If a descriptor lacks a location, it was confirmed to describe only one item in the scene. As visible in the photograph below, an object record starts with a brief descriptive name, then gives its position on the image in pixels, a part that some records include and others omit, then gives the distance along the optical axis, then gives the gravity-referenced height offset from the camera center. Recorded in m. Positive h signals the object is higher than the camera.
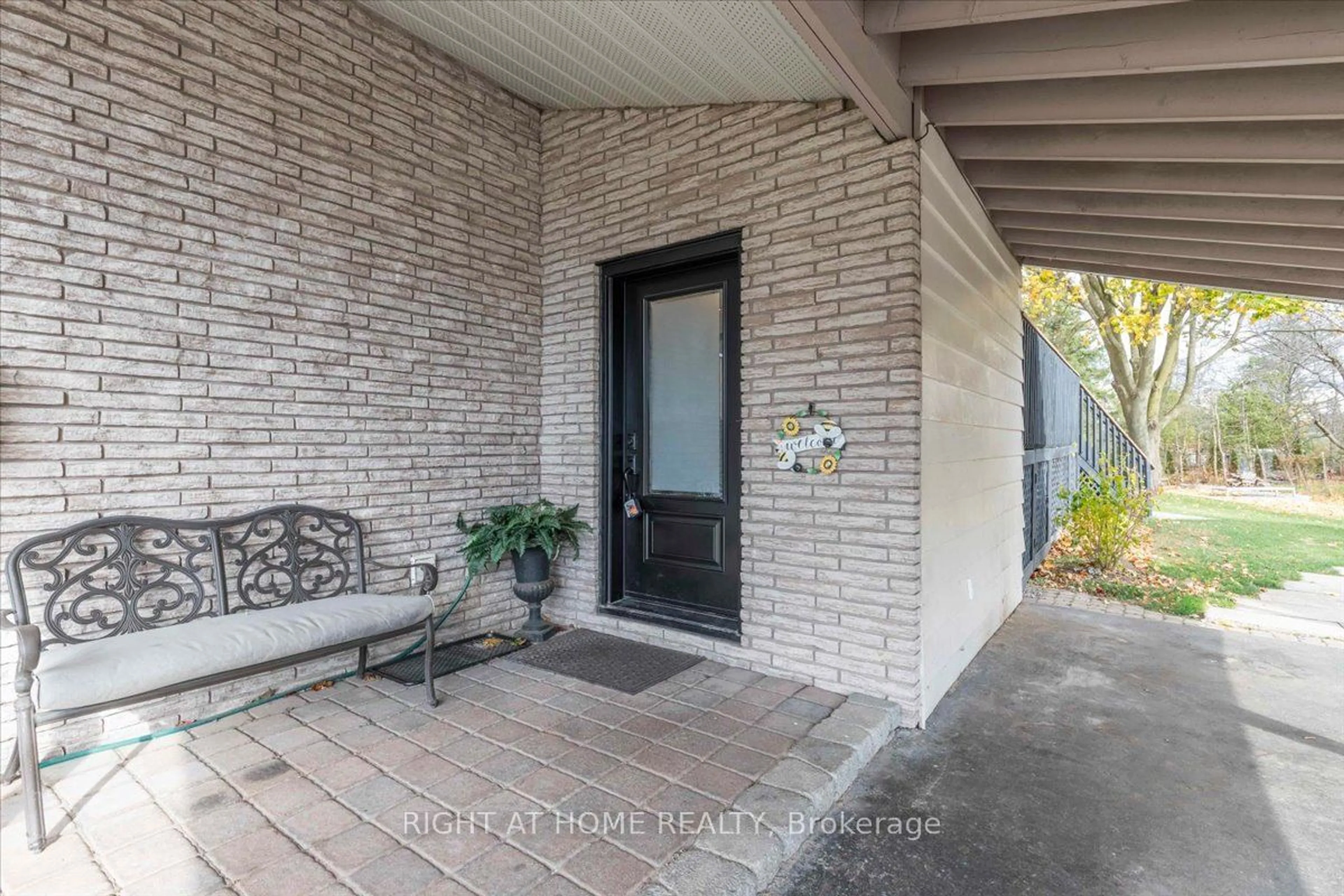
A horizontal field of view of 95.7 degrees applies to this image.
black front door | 3.40 +0.06
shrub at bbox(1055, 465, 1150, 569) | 5.67 -0.68
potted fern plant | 3.52 -0.56
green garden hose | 2.24 -1.15
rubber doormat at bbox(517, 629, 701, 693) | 3.02 -1.15
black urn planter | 3.59 -0.78
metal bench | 1.87 -0.67
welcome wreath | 2.86 +0.02
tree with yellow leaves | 8.55 +1.89
